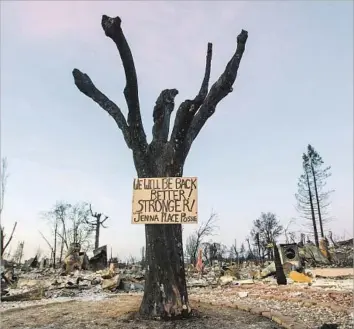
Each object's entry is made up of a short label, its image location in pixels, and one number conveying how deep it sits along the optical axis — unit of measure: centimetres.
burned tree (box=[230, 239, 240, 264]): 4016
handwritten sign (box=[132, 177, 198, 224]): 462
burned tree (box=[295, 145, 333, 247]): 2961
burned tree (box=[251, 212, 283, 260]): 3767
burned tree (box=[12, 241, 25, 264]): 4178
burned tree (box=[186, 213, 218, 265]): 2798
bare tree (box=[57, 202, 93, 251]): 4088
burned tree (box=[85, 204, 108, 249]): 3609
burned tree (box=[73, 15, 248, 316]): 471
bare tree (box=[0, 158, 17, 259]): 1370
